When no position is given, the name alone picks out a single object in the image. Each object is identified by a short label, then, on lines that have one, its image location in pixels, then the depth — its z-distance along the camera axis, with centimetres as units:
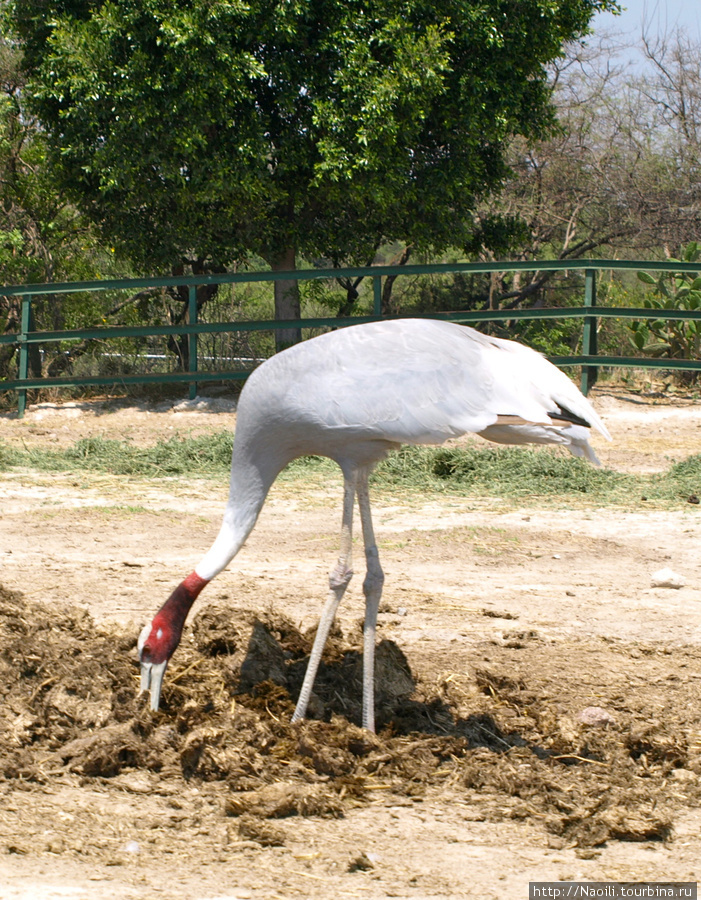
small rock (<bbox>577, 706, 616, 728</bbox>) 877
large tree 2352
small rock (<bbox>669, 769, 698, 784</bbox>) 785
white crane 837
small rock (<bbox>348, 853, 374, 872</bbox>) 634
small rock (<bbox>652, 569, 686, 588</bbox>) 1239
